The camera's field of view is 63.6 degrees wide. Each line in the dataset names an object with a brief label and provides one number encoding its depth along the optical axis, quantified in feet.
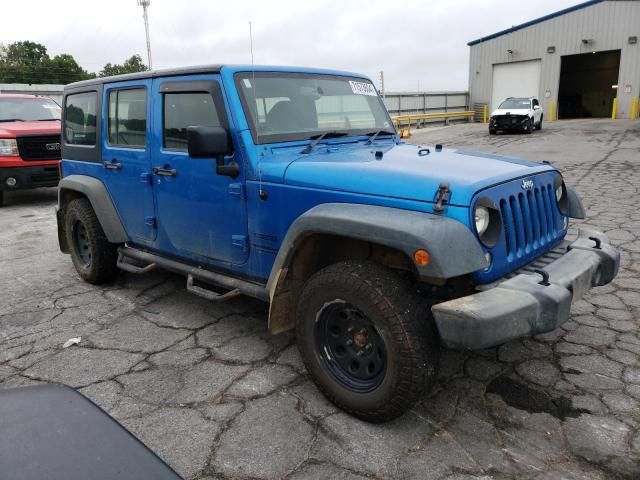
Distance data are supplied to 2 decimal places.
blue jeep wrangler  7.51
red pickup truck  27.78
